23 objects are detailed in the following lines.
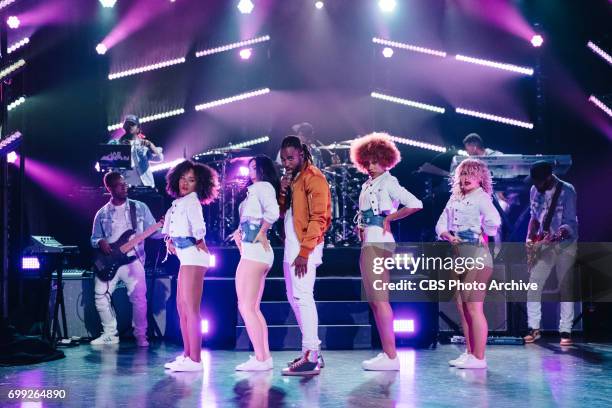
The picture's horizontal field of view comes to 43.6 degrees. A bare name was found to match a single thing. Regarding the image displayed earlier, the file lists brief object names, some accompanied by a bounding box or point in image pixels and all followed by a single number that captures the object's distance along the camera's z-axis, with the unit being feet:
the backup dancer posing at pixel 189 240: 20.85
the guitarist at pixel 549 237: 28.48
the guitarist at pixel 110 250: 29.12
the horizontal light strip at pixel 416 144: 43.75
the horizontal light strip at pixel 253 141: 44.58
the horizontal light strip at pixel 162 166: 39.93
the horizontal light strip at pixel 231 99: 42.80
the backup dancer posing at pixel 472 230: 21.48
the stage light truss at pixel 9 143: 24.91
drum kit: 34.09
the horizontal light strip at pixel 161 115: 39.47
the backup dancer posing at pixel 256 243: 20.40
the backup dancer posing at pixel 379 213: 21.17
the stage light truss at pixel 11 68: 25.43
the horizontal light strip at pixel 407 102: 43.66
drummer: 35.50
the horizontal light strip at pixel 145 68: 36.55
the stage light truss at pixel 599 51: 35.60
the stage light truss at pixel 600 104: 35.06
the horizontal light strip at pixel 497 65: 39.73
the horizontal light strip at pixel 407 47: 42.86
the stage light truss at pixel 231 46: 42.24
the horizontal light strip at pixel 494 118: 40.63
